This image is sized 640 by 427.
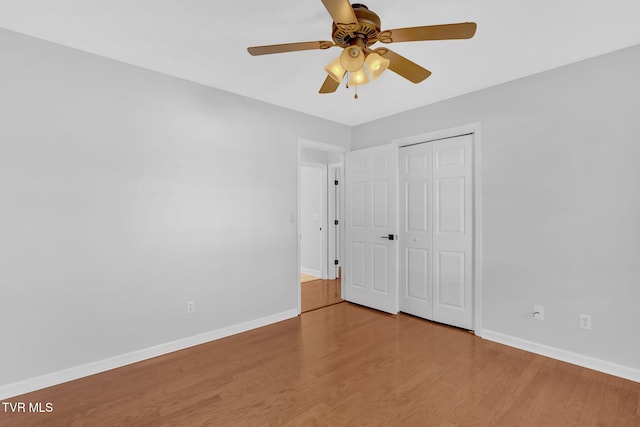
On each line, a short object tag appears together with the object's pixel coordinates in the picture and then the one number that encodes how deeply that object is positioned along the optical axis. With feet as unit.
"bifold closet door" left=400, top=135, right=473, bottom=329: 10.84
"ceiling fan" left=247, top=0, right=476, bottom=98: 5.06
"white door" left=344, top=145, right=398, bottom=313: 12.65
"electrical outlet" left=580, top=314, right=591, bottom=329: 8.30
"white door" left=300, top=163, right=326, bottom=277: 19.01
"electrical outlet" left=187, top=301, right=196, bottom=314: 9.71
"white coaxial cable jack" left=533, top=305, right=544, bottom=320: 9.09
